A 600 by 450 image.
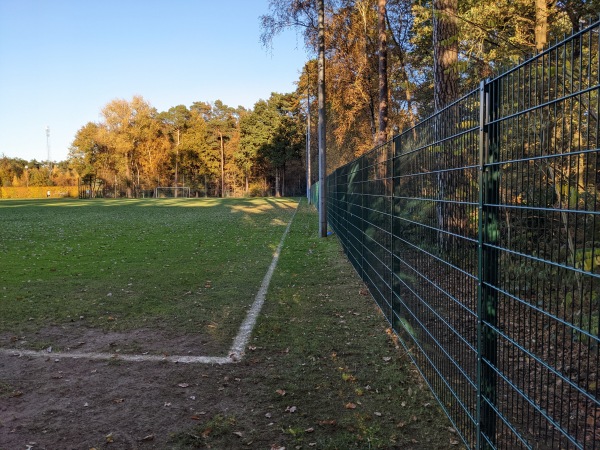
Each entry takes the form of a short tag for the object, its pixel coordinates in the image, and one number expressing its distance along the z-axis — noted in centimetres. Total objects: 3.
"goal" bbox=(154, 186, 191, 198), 8162
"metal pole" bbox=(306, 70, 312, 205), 3068
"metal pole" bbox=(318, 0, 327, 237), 1541
